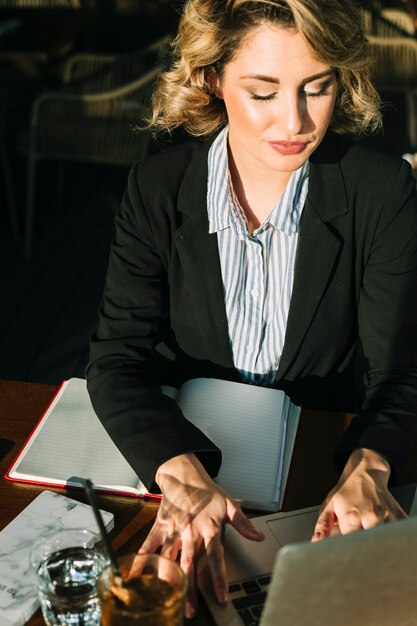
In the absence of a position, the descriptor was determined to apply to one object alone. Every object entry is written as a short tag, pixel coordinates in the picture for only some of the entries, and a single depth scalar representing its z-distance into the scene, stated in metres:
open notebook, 1.31
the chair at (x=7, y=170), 3.91
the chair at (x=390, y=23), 4.29
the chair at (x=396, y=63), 4.13
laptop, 0.81
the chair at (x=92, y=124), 3.62
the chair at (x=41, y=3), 5.26
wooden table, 1.23
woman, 1.41
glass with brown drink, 0.95
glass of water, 1.04
